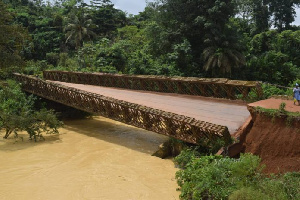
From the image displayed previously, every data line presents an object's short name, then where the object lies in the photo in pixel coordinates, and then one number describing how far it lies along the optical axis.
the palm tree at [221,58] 22.91
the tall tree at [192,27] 23.12
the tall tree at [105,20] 44.19
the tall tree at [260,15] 32.47
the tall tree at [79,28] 36.56
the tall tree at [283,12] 32.16
